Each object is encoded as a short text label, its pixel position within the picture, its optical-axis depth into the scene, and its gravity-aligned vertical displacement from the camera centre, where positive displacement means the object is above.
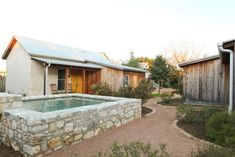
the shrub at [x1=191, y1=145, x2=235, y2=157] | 2.79 -1.34
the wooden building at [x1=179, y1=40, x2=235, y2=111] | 8.82 +0.16
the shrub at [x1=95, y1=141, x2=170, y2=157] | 2.32 -1.09
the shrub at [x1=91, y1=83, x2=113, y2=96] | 9.34 -0.49
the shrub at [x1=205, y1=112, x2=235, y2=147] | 3.97 -1.32
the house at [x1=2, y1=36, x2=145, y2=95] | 11.49 +1.07
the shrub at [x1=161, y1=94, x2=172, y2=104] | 11.40 -1.18
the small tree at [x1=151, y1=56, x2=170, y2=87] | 18.26 +1.55
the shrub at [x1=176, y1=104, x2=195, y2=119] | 6.29 -1.20
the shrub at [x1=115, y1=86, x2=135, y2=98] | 8.27 -0.54
